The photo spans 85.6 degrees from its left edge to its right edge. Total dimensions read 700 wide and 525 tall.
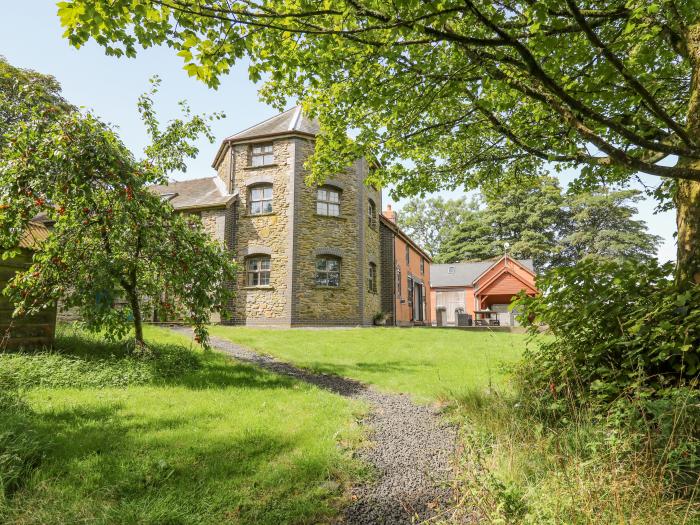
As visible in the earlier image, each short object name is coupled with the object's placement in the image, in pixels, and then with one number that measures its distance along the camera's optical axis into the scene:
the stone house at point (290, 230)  17.16
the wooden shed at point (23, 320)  6.70
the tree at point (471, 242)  49.03
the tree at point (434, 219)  57.50
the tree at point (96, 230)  5.99
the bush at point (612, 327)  3.60
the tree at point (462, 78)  3.51
